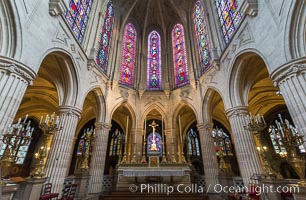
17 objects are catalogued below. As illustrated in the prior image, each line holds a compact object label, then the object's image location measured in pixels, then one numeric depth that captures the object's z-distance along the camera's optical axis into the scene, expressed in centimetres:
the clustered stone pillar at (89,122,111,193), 913
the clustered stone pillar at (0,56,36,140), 441
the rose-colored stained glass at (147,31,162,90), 1496
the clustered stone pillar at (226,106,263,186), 677
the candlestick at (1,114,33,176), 394
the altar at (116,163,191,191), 841
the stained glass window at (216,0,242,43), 886
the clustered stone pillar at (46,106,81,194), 658
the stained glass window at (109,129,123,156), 1761
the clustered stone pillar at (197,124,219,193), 923
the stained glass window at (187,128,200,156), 1813
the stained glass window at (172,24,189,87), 1412
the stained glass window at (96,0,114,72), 1212
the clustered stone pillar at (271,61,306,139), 441
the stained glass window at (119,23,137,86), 1419
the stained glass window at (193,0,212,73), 1189
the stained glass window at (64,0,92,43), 900
